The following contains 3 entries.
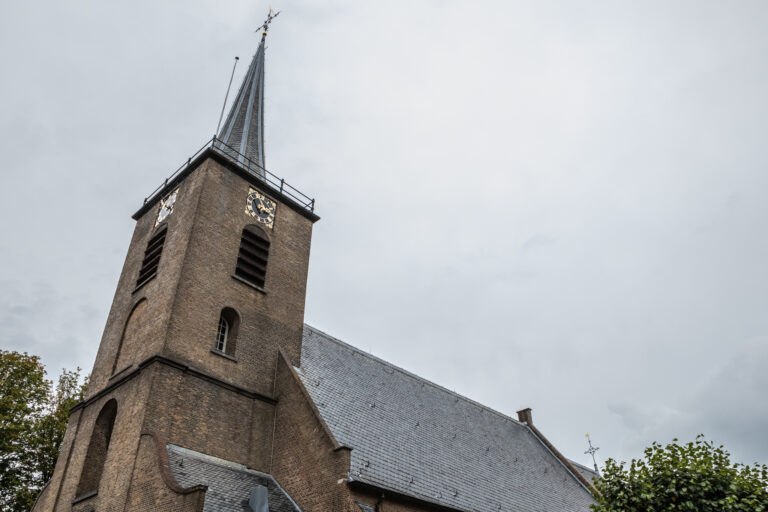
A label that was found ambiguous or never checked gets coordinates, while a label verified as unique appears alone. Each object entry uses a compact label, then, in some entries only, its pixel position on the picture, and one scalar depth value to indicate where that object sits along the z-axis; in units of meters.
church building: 15.77
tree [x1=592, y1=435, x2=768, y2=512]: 13.33
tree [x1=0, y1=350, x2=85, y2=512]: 25.48
